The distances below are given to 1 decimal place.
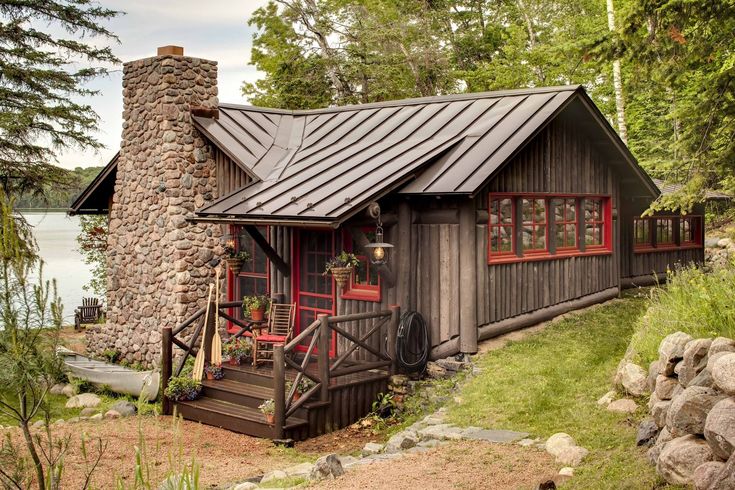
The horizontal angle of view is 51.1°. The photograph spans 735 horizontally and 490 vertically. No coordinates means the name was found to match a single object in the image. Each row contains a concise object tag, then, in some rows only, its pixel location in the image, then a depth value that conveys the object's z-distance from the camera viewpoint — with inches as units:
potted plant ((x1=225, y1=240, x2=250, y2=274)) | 536.4
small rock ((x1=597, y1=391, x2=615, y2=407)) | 343.1
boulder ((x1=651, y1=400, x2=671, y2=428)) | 265.0
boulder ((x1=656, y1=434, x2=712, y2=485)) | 229.0
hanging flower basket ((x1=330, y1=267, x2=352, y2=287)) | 457.7
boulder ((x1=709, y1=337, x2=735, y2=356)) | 244.8
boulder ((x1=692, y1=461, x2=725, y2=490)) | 214.8
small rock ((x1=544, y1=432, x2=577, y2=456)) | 300.0
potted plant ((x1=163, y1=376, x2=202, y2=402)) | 465.7
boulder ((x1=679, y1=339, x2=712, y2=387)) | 258.8
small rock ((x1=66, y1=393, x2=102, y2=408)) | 505.0
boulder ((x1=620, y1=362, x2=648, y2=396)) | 329.1
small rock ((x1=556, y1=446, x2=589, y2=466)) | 286.0
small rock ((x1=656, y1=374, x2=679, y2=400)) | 278.4
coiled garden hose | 443.5
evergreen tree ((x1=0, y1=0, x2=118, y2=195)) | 765.9
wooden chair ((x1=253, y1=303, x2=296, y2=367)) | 482.0
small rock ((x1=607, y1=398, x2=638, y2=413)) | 327.0
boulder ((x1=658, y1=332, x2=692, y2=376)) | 279.9
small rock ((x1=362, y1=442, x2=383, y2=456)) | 358.0
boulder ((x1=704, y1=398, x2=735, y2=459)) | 214.1
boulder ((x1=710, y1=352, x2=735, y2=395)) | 222.1
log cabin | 446.0
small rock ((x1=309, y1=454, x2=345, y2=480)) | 298.2
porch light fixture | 424.9
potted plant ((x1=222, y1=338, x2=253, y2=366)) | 498.9
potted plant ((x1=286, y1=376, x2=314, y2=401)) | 423.0
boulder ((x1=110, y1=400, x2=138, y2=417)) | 475.2
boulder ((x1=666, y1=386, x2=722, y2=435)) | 235.0
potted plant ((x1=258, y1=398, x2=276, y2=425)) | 407.2
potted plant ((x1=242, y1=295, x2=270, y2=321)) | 502.0
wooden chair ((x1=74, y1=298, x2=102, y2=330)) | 909.8
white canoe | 523.8
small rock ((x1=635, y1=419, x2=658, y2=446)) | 277.0
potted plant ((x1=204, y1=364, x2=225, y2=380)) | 480.4
